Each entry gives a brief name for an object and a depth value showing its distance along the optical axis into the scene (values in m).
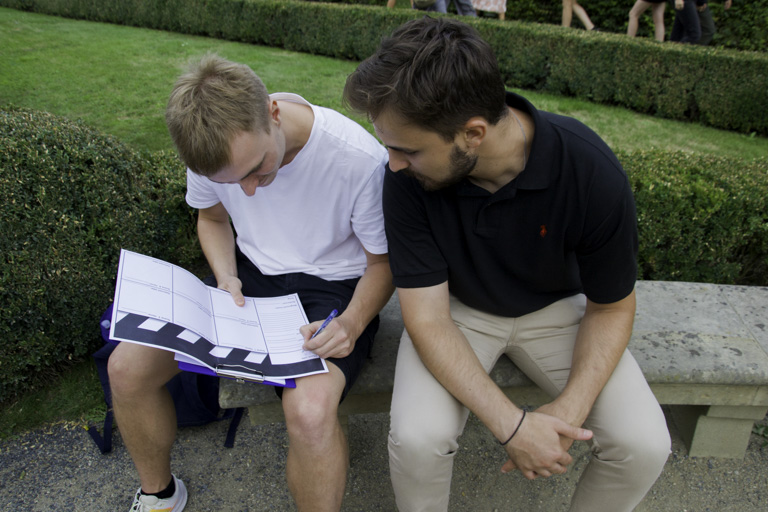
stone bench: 2.26
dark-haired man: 1.76
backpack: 2.61
